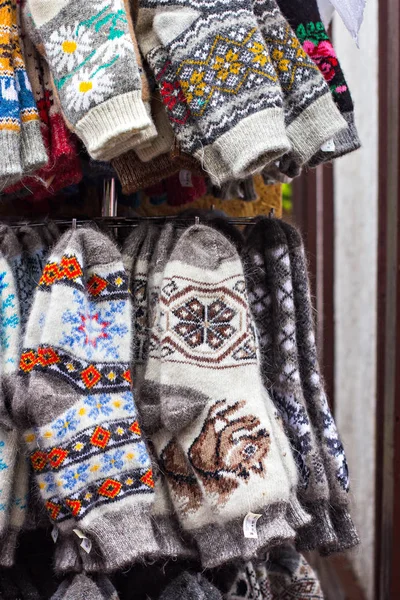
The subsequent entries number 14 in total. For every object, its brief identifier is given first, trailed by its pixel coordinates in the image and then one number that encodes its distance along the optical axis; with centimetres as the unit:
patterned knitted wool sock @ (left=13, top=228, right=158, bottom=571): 147
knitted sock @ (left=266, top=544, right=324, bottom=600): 176
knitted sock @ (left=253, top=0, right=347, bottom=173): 154
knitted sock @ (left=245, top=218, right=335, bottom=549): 160
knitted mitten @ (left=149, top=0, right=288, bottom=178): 148
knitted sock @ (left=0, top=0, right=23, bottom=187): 149
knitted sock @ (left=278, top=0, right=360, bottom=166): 159
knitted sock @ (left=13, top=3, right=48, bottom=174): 151
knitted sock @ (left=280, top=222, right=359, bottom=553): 163
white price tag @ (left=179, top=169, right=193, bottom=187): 176
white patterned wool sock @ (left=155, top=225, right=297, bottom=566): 150
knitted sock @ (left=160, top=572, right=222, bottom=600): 158
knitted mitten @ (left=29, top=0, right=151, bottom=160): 146
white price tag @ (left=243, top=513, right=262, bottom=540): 149
